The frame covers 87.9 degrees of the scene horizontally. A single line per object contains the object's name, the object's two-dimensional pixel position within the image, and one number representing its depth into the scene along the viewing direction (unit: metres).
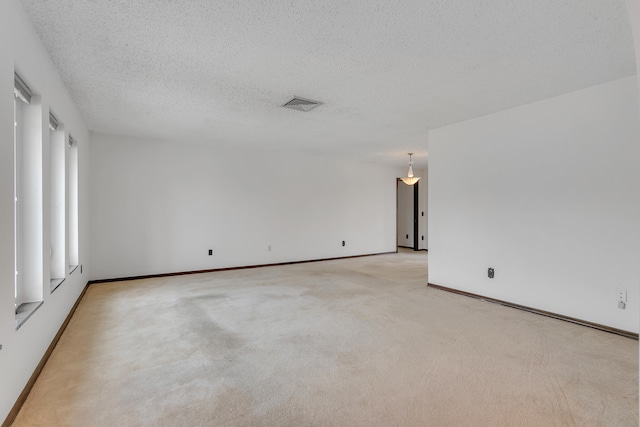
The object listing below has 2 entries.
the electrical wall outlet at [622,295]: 3.04
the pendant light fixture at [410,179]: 6.79
